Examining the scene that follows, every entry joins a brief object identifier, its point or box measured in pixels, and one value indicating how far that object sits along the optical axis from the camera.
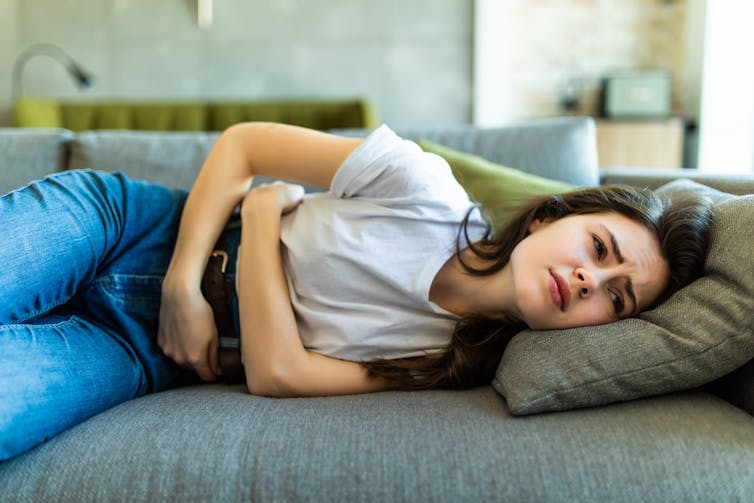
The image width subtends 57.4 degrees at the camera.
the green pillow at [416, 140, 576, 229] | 1.57
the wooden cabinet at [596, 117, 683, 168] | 4.18
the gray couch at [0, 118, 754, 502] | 0.95
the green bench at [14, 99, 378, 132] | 3.84
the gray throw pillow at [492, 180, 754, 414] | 1.09
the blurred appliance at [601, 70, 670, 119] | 4.33
